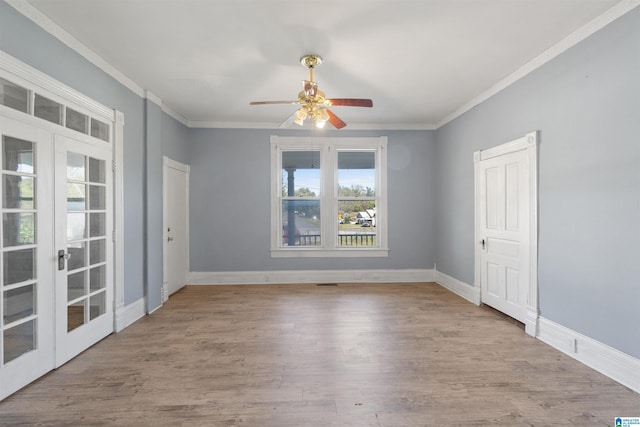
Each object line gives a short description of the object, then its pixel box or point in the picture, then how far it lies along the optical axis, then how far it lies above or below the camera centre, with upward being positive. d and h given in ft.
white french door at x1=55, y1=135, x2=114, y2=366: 8.20 -0.98
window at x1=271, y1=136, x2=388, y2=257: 17.31 +0.94
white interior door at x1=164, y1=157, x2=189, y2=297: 14.64 -0.60
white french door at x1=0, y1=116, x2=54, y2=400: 6.73 -1.05
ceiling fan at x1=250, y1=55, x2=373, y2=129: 8.94 +3.48
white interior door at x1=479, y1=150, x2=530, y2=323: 10.59 -0.80
